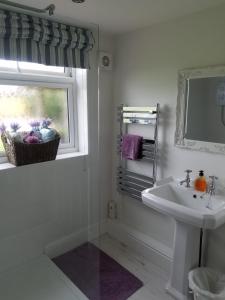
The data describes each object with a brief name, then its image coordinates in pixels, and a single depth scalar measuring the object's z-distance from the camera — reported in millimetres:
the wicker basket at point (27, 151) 1933
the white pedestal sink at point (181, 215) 1612
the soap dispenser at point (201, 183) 1808
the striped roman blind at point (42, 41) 1728
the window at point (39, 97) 2018
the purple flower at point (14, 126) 1995
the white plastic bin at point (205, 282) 1633
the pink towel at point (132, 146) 2234
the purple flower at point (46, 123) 2172
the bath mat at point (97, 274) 1914
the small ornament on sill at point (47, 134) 2082
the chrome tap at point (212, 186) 1783
